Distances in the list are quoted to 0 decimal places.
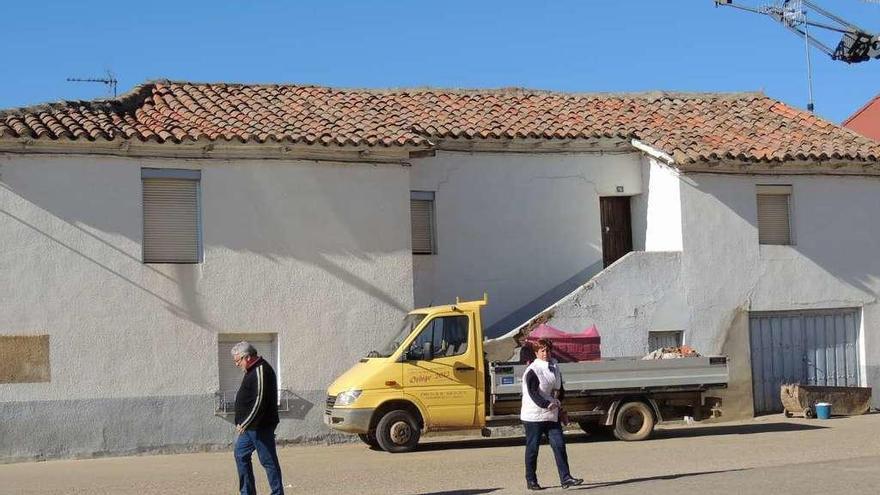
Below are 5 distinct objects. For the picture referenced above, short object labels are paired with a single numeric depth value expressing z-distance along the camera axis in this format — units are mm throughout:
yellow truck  17531
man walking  11633
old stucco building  18656
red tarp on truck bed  19000
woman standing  12875
